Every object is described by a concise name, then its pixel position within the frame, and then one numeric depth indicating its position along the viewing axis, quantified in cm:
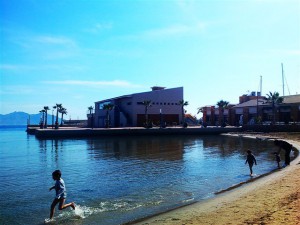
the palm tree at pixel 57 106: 9882
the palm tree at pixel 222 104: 8400
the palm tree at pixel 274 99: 6544
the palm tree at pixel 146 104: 7956
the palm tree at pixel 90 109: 10172
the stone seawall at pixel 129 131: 6625
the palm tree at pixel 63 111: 10050
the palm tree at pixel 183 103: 8519
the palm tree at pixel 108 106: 8143
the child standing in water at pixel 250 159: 1865
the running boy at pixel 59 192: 993
